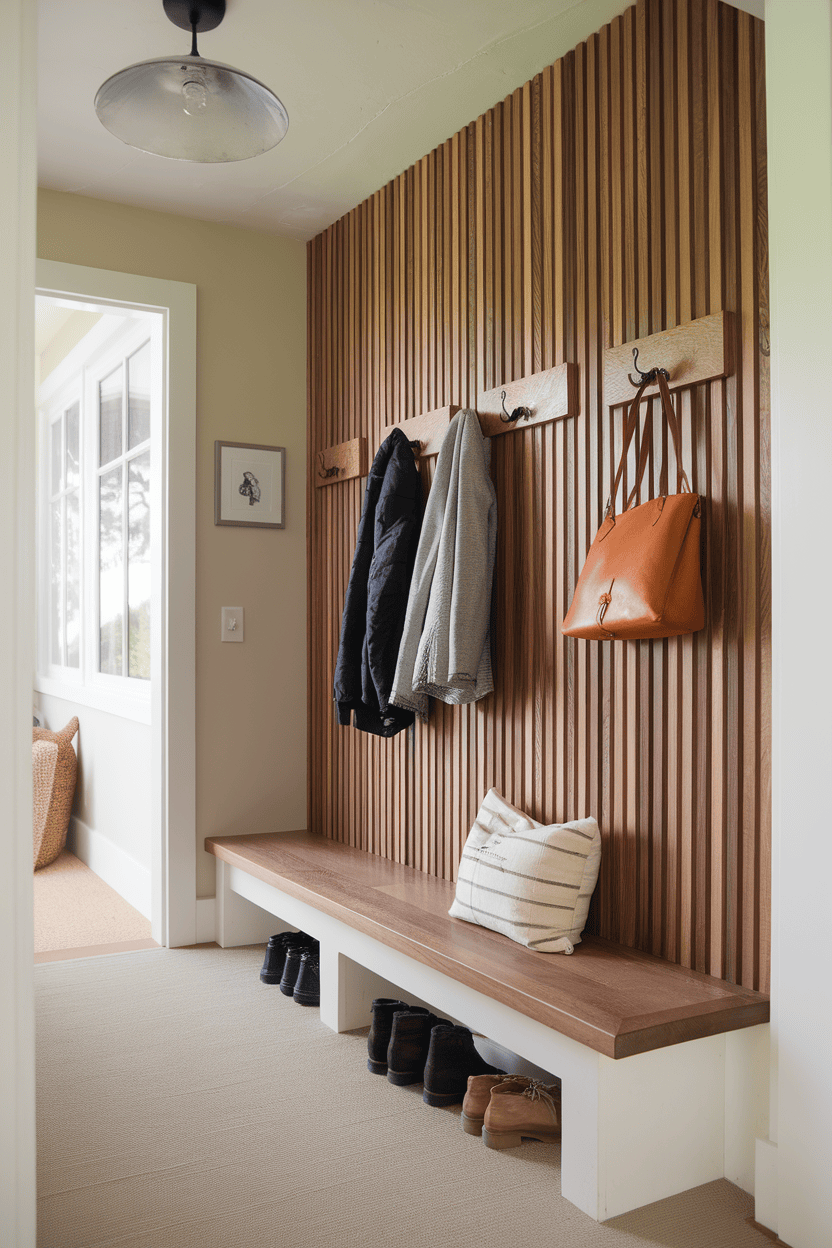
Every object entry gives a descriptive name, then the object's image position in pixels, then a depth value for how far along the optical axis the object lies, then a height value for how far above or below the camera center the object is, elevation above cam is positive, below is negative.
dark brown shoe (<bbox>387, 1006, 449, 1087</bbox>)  2.30 -0.98
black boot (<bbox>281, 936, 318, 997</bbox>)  2.89 -1.00
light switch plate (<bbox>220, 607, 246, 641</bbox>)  3.50 +0.03
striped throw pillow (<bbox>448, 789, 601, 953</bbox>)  2.12 -0.56
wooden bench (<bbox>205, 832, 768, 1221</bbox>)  1.74 -0.78
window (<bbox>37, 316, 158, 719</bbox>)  4.09 +0.57
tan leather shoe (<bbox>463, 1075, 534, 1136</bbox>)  2.07 -0.99
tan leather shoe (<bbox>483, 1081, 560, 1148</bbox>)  2.01 -1.01
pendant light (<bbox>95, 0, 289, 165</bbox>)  2.12 +1.19
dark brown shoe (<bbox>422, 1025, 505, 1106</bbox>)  2.20 -0.98
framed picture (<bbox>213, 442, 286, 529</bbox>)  3.50 +0.54
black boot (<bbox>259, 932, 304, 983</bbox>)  3.02 -1.01
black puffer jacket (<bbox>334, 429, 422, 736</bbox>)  2.82 +0.12
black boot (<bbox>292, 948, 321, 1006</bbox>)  2.80 -1.01
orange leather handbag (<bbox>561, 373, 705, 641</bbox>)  1.88 +0.12
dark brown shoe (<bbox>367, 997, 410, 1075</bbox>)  2.37 -0.98
